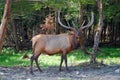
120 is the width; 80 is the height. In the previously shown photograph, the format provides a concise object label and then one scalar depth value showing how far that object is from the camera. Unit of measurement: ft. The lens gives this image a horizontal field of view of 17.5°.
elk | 39.34
